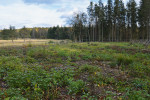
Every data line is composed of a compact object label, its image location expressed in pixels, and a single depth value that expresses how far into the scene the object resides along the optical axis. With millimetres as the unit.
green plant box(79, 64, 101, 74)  6708
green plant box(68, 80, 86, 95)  4238
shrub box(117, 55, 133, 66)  8078
